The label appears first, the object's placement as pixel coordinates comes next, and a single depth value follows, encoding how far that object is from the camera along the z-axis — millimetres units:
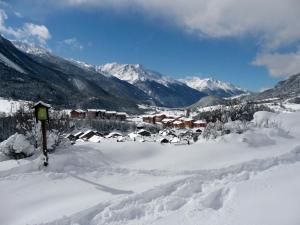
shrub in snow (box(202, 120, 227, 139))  13403
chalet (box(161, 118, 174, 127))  100870
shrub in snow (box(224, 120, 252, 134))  13899
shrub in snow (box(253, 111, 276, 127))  16143
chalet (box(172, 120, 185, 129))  96303
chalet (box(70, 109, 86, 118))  95891
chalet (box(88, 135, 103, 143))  49702
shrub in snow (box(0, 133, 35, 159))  10195
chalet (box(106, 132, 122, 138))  56209
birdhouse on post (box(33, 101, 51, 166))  9563
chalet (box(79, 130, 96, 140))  55980
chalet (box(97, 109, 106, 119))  101749
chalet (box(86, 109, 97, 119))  99396
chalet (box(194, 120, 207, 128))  89972
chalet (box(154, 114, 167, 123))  112761
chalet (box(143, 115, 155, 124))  110684
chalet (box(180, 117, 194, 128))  93707
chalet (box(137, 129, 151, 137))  64946
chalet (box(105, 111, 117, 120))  102031
